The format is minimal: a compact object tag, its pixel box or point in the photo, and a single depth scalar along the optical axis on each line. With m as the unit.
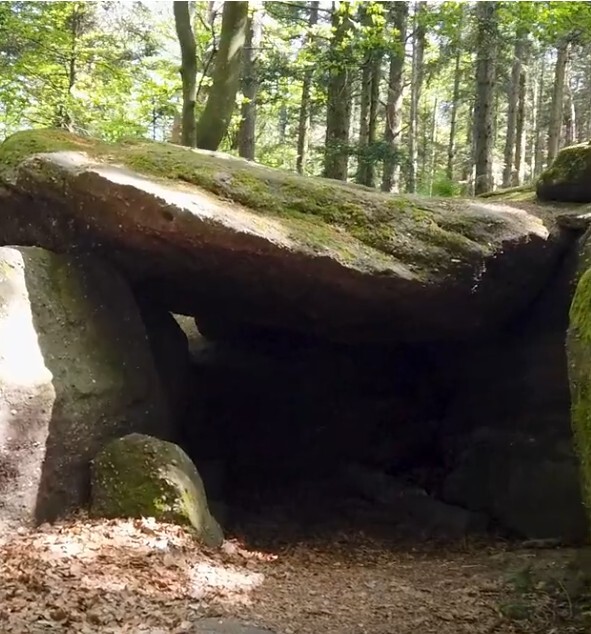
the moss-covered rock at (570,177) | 8.54
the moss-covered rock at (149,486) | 6.25
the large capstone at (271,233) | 6.87
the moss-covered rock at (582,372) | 4.91
